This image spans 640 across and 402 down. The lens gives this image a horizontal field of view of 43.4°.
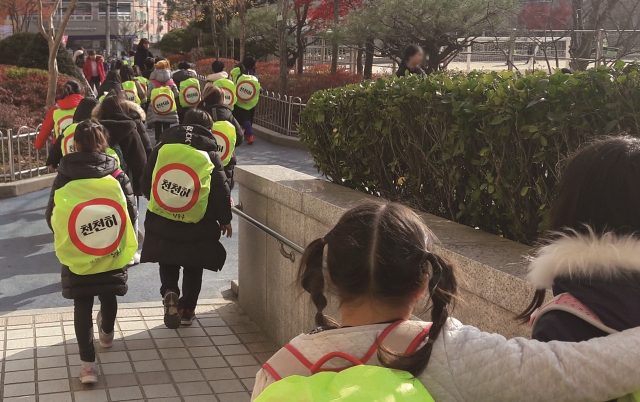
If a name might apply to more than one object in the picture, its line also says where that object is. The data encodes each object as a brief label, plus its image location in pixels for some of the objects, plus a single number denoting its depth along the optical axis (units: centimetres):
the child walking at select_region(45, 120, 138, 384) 474
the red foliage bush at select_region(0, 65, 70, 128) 1488
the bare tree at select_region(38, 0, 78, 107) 1510
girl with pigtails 171
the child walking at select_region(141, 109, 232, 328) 563
